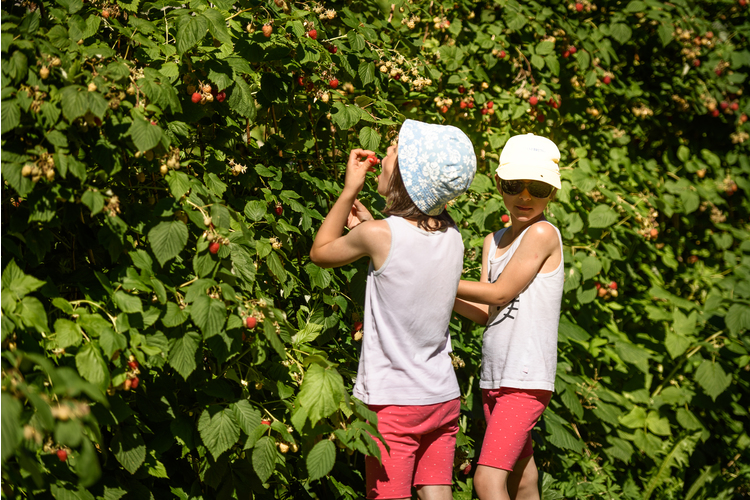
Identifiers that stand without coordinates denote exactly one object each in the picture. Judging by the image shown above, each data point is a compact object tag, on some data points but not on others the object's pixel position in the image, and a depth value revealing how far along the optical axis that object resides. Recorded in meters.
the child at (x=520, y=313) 4.67
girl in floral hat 4.48
